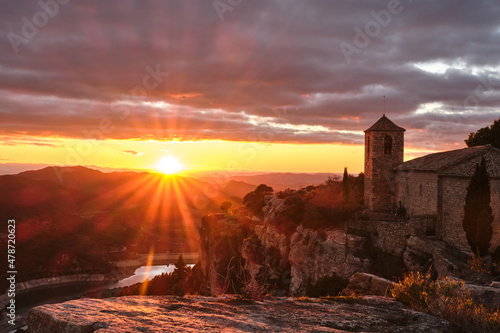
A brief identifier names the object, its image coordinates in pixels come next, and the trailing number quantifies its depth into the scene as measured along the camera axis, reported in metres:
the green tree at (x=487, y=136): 38.22
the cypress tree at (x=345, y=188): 39.87
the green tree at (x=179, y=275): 64.54
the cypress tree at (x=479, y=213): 23.36
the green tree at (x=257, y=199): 54.75
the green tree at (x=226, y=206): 65.78
